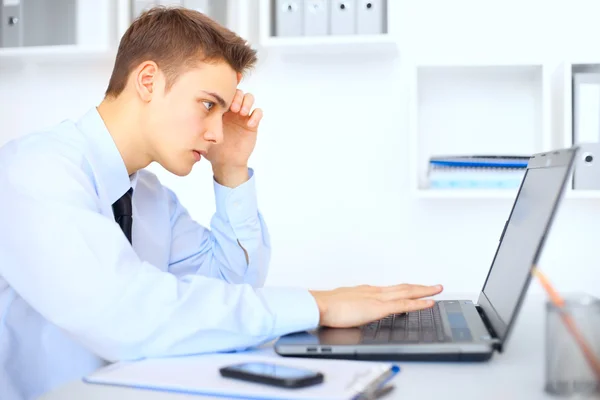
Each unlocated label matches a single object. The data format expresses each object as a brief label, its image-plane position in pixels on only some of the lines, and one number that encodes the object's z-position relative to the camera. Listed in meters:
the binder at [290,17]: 2.19
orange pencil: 0.74
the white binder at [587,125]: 2.03
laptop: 0.99
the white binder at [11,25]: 2.29
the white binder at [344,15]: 2.17
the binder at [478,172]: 2.09
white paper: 0.84
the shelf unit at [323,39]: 2.14
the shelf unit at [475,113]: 2.30
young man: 1.04
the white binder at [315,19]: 2.18
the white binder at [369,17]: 2.17
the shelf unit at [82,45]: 2.24
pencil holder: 0.75
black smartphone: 0.85
